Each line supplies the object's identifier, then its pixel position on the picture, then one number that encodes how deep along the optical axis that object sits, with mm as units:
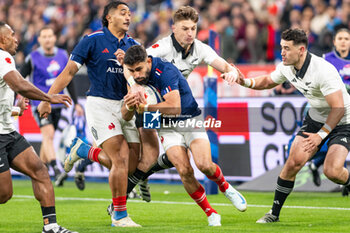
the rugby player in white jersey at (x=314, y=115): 16594
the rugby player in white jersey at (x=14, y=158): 15172
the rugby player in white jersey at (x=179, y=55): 18047
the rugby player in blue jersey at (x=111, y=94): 17172
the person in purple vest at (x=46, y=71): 27359
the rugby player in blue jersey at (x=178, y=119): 16141
